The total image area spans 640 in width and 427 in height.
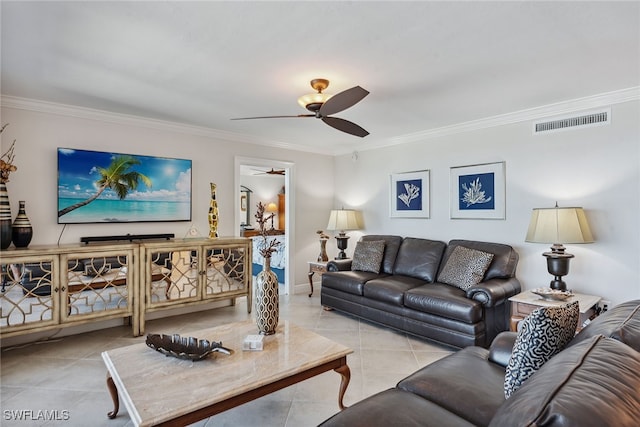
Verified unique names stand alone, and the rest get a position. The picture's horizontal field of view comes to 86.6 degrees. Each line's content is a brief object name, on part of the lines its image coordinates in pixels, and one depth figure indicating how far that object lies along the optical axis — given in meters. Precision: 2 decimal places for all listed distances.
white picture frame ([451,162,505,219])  3.81
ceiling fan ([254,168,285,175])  8.75
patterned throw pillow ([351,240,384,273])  4.38
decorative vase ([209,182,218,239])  4.09
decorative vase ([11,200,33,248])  2.96
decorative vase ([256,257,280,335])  2.28
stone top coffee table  1.51
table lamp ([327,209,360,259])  5.10
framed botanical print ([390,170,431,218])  4.53
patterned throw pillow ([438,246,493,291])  3.44
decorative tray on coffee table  1.95
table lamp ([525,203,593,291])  2.95
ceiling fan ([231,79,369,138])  2.29
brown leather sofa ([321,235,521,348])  3.06
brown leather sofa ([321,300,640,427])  0.75
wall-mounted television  3.41
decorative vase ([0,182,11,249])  2.82
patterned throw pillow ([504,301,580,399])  1.36
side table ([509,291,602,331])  2.83
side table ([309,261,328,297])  5.03
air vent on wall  3.14
